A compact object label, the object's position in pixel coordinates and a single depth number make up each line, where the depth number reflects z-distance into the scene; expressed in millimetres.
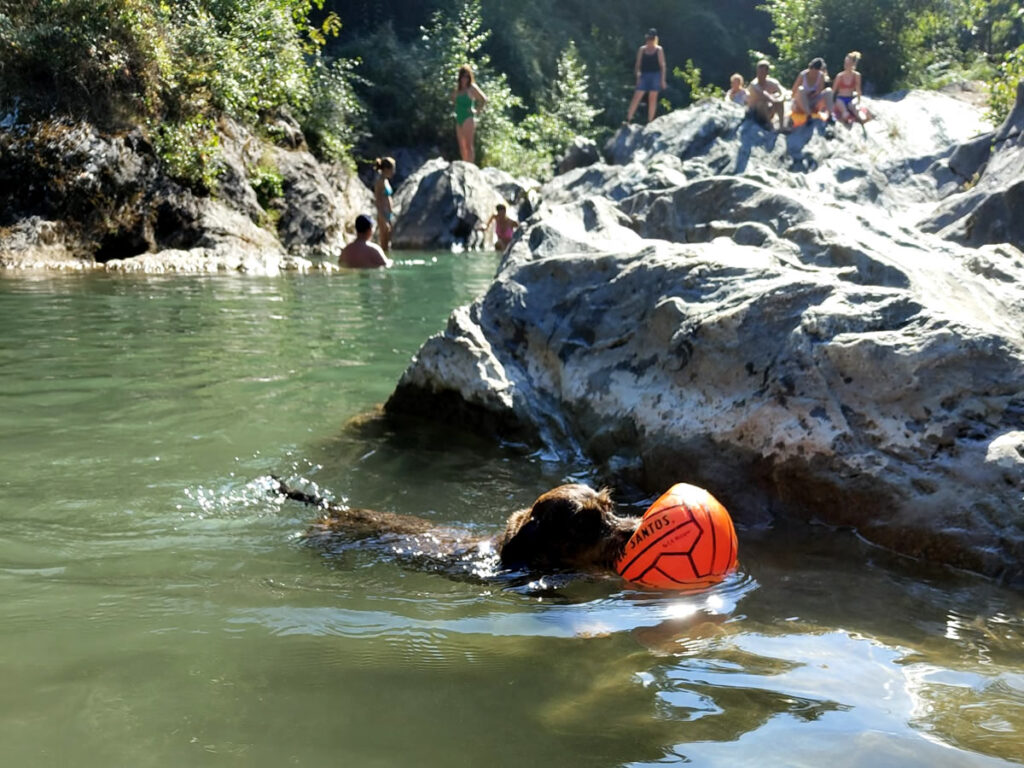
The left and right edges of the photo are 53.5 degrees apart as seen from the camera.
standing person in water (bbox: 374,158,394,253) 17938
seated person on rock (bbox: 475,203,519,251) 21016
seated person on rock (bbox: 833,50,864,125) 22359
